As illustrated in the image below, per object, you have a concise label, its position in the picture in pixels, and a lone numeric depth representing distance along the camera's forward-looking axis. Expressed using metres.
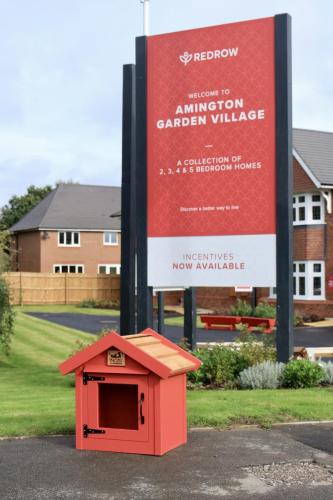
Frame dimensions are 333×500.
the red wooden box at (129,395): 7.29
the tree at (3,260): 18.10
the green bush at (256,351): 12.50
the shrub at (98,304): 47.66
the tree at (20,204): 87.00
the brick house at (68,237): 57.94
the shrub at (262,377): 11.62
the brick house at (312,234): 34.22
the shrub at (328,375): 12.10
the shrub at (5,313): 18.28
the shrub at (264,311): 32.19
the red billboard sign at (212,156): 12.61
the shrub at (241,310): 33.64
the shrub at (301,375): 11.62
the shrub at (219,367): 12.05
